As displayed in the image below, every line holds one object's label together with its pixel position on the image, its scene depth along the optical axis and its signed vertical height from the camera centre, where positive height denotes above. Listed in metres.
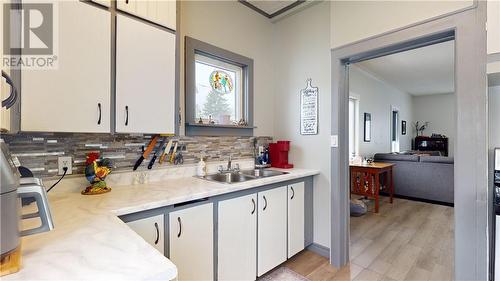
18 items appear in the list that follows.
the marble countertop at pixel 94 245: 0.59 -0.34
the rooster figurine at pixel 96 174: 1.44 -0.21
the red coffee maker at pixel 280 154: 2.60 -0.15
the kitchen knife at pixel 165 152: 1.89 -0.09
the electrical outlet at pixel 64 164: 1.44 -0.15
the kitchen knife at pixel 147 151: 1.75 -0.08
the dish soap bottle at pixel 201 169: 2.08 -0.26
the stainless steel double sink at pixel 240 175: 2.17 -0.34
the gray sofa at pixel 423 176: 3.95 -0.64
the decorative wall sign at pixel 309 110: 2.43 +0.33
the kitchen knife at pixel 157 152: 1.82 -0.09
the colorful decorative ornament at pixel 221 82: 2.40 +0.63
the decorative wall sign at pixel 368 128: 4.96 +0.28
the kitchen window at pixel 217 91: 2.09 +0.52
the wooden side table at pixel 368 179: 3.72 -0.65
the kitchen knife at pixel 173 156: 1.95 -0.13
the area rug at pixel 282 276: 1.95 -1.17
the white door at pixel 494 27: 1.35 +0.67
